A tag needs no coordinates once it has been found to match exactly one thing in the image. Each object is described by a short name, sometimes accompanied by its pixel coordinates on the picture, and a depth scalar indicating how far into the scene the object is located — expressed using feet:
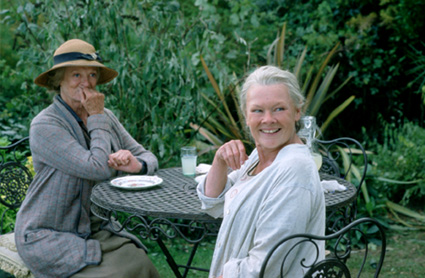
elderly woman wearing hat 7.62
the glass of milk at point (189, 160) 8.72
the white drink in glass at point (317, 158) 8.05
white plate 8.01
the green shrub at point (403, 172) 14.82
